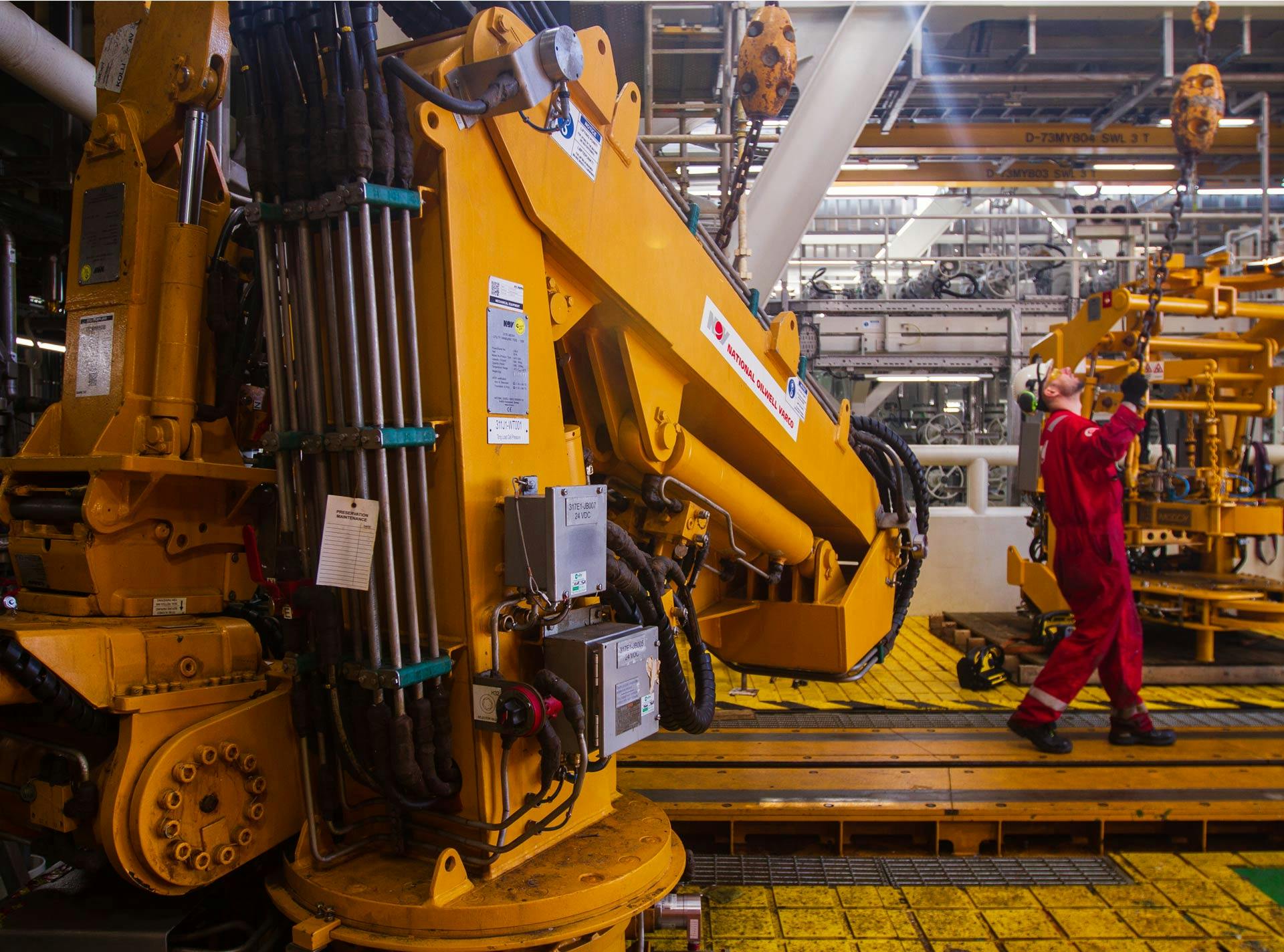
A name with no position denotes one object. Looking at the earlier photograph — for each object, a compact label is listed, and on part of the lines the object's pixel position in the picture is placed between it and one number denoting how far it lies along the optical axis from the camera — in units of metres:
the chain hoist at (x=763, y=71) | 3.31
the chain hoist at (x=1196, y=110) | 4.60
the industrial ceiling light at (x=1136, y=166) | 11.37
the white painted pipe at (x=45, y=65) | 3.31
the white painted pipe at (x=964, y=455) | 7.12
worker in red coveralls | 4.14
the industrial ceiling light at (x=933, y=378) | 12.78
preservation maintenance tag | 1.93
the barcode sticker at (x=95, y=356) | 2.21
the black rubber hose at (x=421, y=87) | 1.81
